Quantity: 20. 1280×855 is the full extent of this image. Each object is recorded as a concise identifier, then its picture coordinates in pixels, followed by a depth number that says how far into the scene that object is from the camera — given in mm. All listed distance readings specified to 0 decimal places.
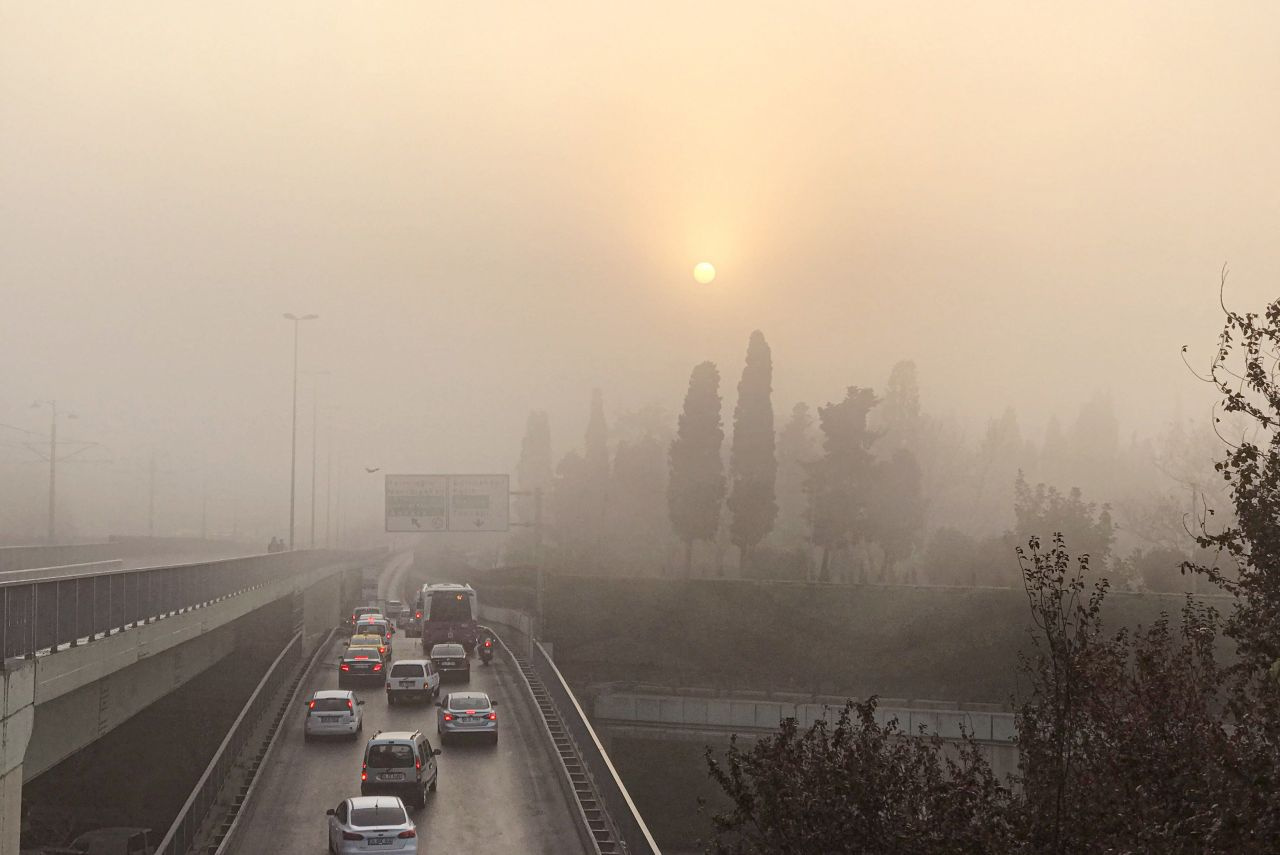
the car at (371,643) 58078
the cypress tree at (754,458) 94375
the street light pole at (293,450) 97625
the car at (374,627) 68875
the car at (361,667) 53969
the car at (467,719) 39469
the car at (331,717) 40219
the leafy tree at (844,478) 92625
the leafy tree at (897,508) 93750
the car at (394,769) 31266
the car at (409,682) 48469
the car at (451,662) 54312
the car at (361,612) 79050
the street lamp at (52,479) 87325
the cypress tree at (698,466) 97562
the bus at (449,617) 64875
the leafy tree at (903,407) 111875
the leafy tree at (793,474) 122375
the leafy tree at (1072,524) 83750
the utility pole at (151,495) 133625
